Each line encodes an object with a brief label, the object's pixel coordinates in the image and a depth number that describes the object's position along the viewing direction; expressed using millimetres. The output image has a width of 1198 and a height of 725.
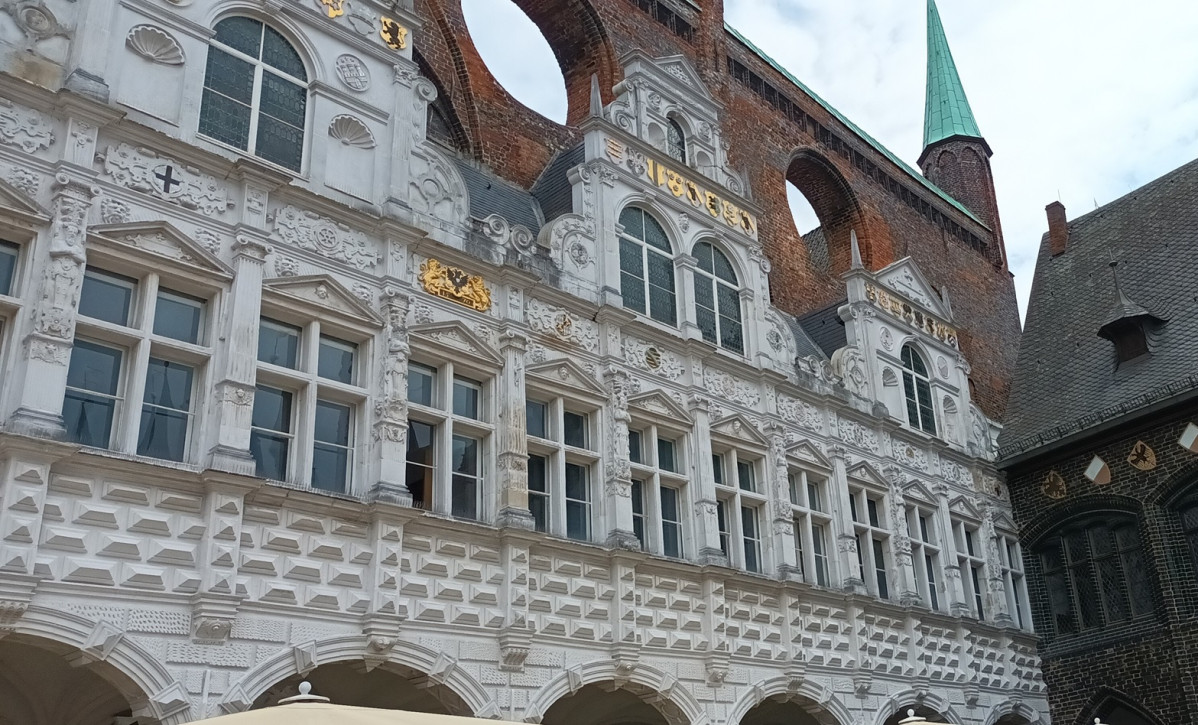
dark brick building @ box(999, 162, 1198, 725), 18750
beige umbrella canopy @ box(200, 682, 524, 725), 6039
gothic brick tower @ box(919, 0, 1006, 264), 29578
